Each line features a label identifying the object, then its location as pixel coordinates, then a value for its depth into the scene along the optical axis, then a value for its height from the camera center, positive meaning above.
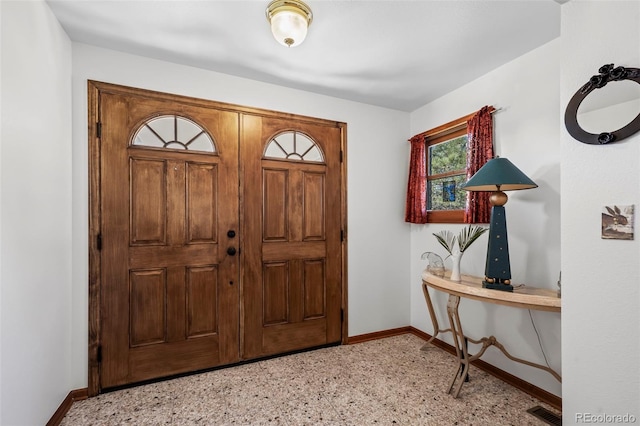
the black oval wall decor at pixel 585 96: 1.30 +0.52
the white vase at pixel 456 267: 2.31 -0.45
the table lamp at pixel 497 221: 1.96 -0.08
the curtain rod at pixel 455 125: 2.49 +0.85
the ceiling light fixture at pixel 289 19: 1.66 +1.10
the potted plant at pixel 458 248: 2.27 -0.30
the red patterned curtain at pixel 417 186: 3.19 +0.27
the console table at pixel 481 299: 1.77 -0.57
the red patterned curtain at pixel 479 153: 2.49 +0.49
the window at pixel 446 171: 2.86 +0.41
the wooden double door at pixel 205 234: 2.23 -0.21
